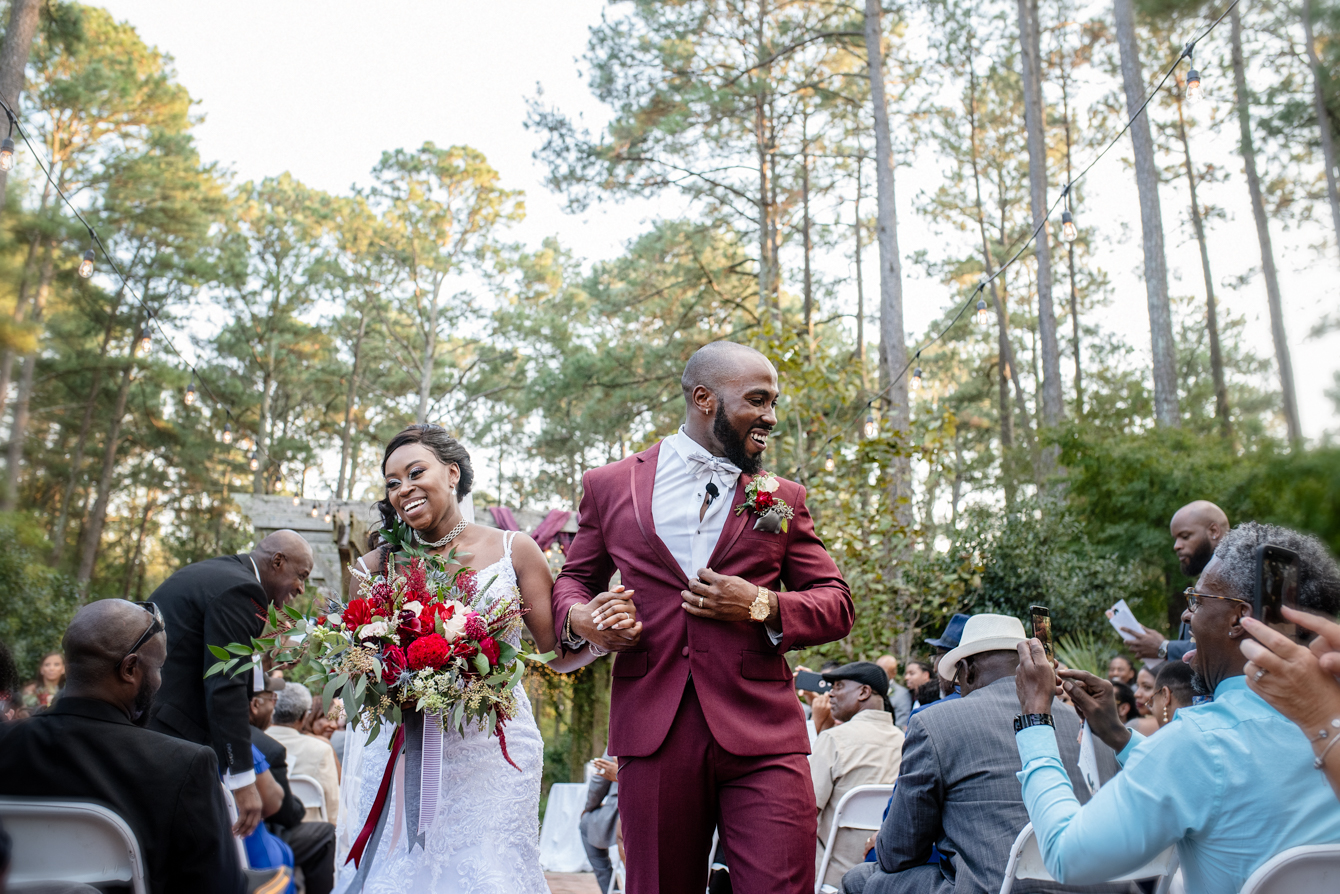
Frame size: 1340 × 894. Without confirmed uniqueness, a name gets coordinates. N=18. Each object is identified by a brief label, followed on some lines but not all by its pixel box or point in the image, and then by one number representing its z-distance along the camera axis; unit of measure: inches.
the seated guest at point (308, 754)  224.8
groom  105.3
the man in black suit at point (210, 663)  139.2
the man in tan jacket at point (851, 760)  172.6
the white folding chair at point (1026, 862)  98.1
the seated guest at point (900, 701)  284.9
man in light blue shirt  71.2
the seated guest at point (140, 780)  83.9
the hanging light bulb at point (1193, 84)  257.4
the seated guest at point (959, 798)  112.2
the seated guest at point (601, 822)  241.8
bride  111.7
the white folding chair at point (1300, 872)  68.4
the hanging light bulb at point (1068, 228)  346.6
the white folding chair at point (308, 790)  210.8
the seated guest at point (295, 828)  184.9
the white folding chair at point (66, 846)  82.4
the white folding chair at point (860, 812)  161.8
